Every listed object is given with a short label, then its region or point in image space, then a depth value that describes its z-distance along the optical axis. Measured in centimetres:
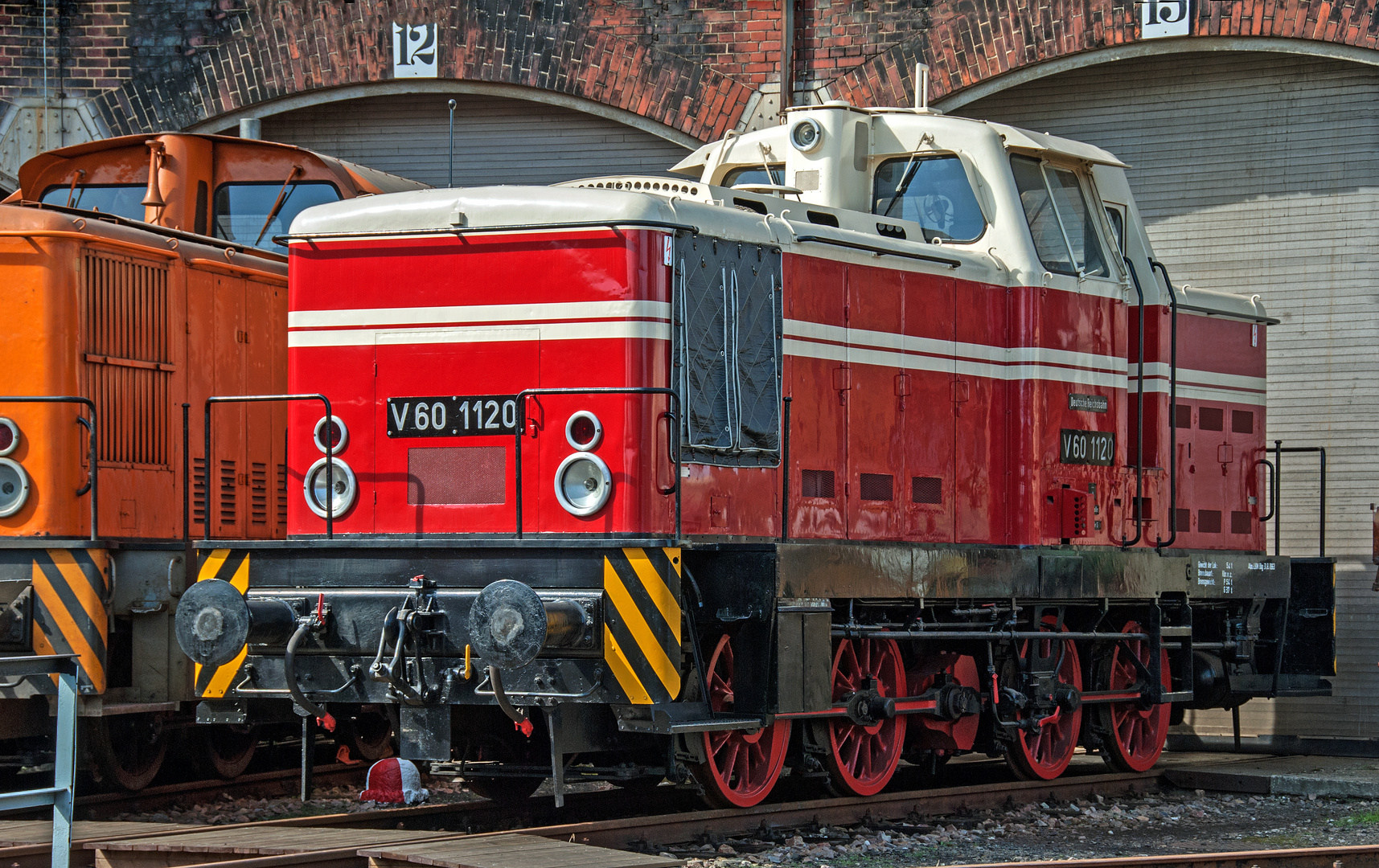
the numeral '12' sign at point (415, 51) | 2677
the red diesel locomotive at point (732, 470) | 1409
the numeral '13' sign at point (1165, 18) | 2423
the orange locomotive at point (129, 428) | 1630
